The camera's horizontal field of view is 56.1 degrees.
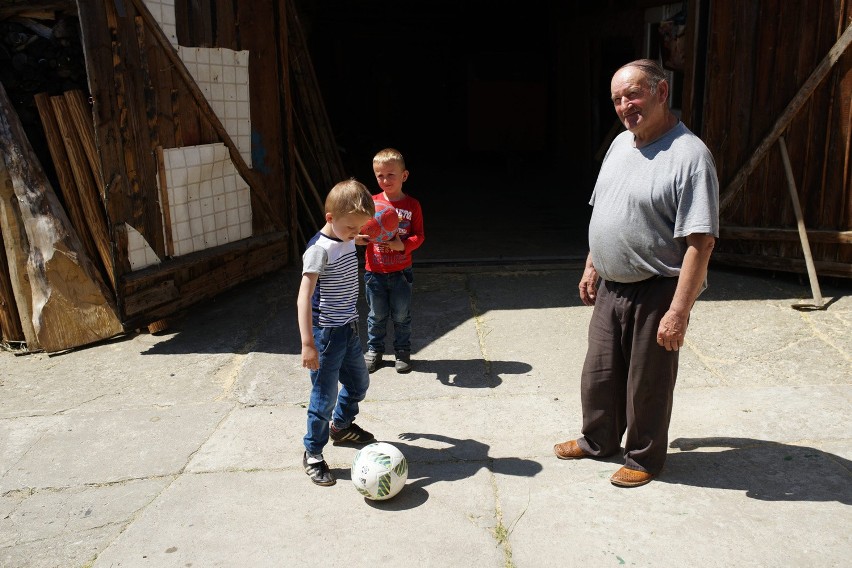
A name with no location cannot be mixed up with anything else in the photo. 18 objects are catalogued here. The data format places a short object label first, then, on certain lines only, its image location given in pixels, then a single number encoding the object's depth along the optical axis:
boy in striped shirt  3.71
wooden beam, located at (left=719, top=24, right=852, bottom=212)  6.28
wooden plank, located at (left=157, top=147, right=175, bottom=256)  5.95
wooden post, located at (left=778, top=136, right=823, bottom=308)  6.23
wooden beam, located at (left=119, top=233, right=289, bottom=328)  5.85
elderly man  3.42
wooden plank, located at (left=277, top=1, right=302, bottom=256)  7.37
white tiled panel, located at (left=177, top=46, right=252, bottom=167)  6.30
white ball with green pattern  3.64
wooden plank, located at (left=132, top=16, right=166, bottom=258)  5.73
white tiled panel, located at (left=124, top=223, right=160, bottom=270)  5.78
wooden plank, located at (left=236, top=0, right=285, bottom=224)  6.92
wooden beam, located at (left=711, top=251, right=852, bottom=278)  6.57
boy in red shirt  4.82
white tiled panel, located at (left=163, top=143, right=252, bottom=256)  6.14
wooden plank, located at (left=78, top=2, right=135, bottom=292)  5.32
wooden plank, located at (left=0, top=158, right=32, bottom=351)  5.76
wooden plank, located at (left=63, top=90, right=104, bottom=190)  5.77
